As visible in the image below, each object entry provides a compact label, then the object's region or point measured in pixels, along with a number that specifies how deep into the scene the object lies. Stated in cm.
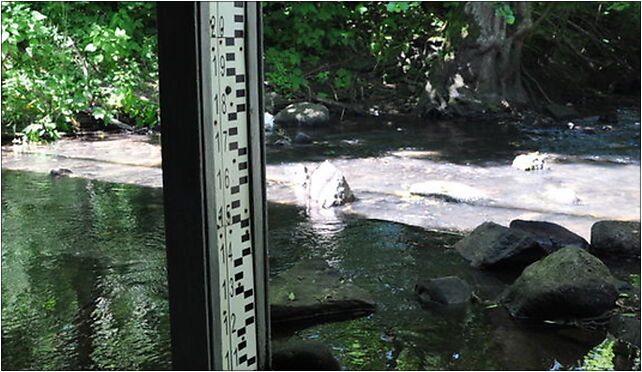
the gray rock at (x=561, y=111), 1404
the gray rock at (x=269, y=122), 1250
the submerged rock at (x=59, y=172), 891
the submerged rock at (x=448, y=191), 762
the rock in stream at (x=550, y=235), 596
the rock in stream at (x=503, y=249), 549
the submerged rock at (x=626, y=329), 416
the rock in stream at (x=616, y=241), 579
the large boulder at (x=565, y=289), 447
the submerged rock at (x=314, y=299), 455
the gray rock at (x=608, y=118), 1320
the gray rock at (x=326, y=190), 742
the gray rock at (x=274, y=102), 1395
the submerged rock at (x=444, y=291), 482
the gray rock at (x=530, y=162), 920
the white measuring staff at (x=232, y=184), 245
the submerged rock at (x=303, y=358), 367
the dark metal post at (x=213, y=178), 233
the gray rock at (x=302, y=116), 1320
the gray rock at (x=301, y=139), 1125
